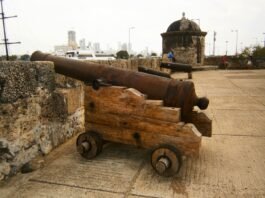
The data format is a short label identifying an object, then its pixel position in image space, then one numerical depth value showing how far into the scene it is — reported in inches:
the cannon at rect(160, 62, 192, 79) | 239.8
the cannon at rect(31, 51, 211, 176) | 110.0
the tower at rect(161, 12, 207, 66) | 832.3
